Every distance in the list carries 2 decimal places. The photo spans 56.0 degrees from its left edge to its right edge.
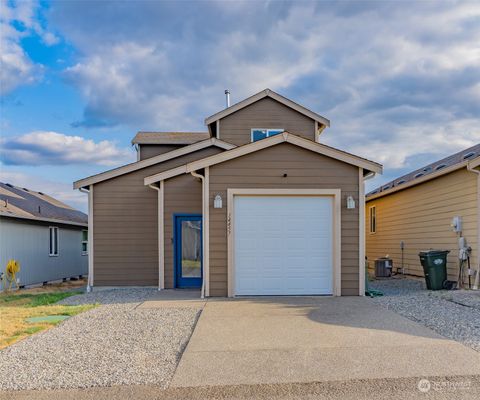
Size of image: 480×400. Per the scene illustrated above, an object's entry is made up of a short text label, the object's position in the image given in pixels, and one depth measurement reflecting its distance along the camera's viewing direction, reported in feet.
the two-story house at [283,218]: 33.94
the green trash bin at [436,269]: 38.55
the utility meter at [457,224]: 38.81
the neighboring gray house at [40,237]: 48.67
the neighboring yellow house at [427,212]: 37.63
